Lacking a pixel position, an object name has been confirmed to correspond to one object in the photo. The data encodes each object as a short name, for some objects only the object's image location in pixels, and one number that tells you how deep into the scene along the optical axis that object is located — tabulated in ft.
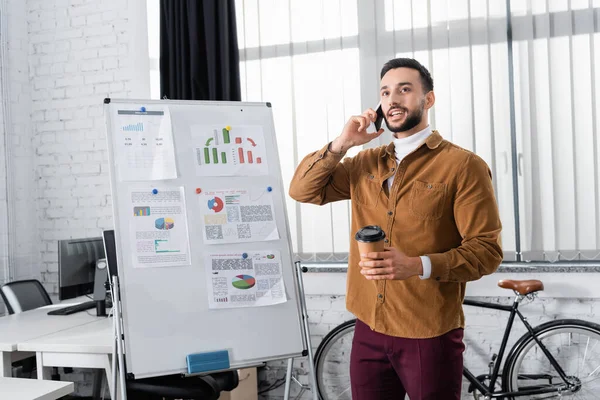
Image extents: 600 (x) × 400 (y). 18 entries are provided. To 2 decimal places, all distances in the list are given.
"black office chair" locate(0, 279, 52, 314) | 10.64
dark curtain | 11.25
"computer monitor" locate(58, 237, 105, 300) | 9.64
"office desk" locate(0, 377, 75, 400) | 5.29
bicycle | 9.43
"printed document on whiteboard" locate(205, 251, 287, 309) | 7.04
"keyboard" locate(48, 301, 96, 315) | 10.07
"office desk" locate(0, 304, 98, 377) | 8.09
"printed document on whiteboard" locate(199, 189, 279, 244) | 7.16
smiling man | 5.52
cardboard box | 9.85
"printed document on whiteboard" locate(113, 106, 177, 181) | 7.05
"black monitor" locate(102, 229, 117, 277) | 8.36
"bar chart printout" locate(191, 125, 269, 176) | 7.36
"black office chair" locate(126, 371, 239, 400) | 7.06
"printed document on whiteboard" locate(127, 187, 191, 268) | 6.87
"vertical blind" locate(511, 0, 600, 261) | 9.72
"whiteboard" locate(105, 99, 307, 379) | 6.72
